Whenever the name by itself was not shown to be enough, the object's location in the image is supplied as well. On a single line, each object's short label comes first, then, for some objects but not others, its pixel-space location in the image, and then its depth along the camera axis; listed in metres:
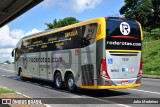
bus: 11.34
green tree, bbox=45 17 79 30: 74.79
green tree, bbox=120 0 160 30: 65.57
